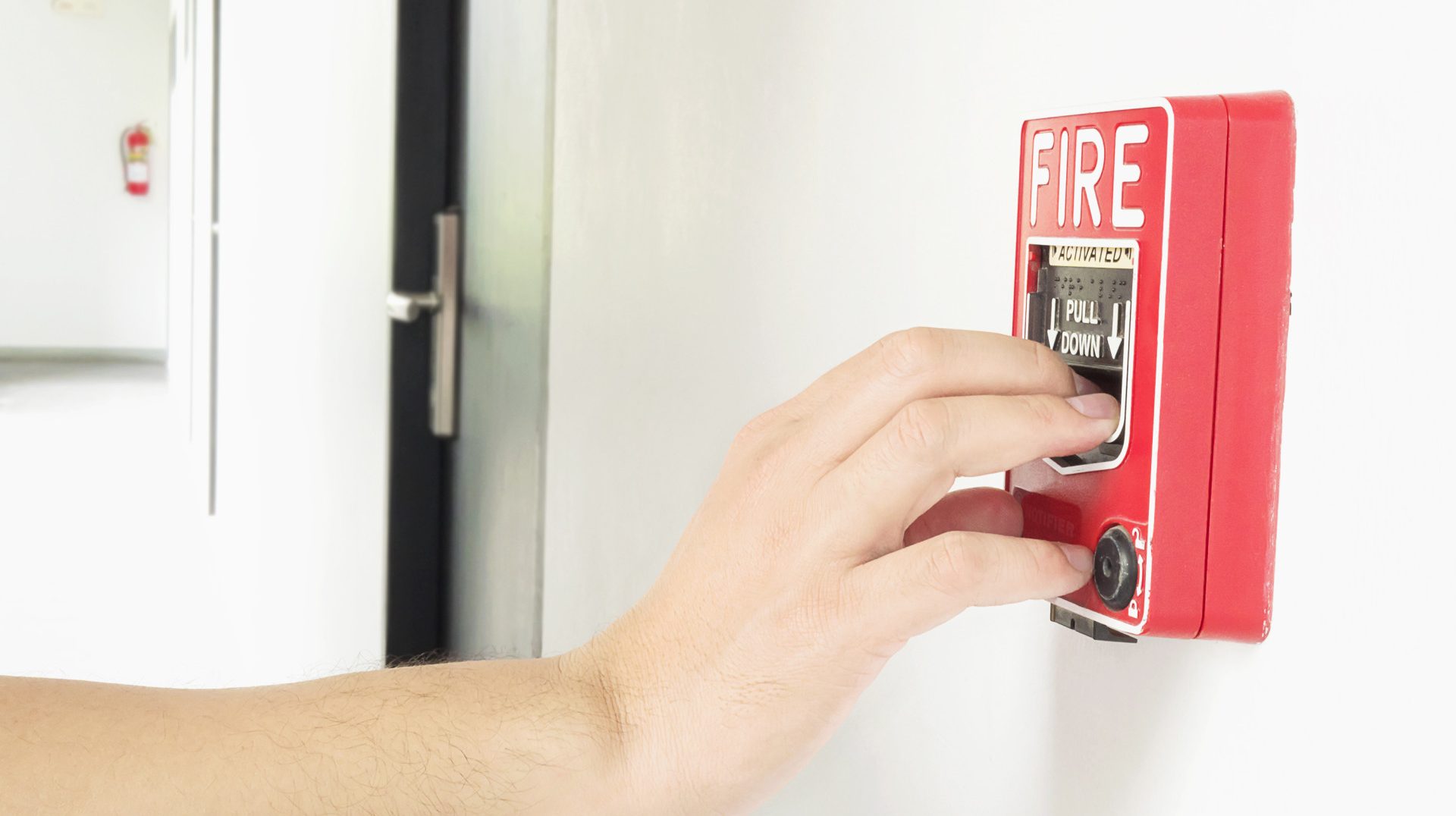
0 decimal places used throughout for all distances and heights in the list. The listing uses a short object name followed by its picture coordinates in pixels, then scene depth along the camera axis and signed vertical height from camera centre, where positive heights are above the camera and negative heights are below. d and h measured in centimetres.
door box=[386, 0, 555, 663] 160 -6
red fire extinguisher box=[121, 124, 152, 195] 1005 +103
